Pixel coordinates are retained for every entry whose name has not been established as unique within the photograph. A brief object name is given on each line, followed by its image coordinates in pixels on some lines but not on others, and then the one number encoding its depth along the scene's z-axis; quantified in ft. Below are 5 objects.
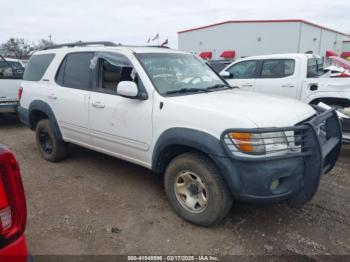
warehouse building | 92.79
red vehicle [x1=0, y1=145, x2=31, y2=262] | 5.09
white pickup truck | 19.98
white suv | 9.21
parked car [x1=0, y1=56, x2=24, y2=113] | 25.16
